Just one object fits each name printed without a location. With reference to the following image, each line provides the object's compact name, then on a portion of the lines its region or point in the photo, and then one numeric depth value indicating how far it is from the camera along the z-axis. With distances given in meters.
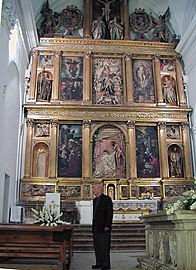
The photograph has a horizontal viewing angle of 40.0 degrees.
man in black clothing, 4.70
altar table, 10.24
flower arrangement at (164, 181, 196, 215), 3.83
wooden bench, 4.31
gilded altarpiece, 11.39
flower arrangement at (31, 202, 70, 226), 5.10
